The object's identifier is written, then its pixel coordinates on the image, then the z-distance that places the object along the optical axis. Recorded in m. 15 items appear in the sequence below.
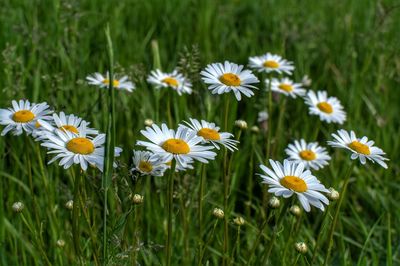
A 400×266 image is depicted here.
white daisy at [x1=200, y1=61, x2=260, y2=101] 0.63
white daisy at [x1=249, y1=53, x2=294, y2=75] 0.79
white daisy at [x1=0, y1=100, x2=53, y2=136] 0.59
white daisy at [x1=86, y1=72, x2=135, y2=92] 0.76
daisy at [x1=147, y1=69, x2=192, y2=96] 0.76
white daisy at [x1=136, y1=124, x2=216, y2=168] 0.56
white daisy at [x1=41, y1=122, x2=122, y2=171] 0.55
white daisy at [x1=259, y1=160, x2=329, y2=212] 0.56
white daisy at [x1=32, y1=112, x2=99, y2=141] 0.56
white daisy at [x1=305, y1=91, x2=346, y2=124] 0.80
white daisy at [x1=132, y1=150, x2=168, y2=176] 0.58
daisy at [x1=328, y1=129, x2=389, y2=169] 0.62
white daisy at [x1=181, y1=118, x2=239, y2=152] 0.59
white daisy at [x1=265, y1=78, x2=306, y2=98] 0.83
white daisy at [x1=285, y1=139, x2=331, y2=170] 0.74
